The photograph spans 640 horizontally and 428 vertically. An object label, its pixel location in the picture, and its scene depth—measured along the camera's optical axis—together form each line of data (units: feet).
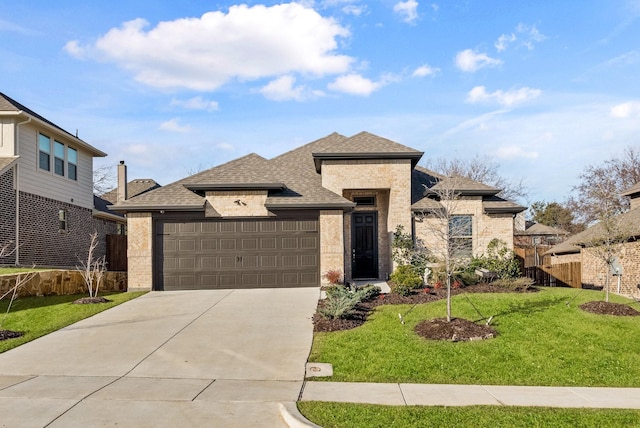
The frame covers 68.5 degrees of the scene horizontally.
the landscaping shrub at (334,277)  51.96
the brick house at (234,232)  53.36
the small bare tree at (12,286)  34.59
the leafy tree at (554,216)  162.09
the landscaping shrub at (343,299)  37.91
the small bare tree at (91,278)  47.64
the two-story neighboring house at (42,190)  58.18
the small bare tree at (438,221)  57.42
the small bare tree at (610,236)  42.65
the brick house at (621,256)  61.21
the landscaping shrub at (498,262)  53.16
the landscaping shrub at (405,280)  46.63
